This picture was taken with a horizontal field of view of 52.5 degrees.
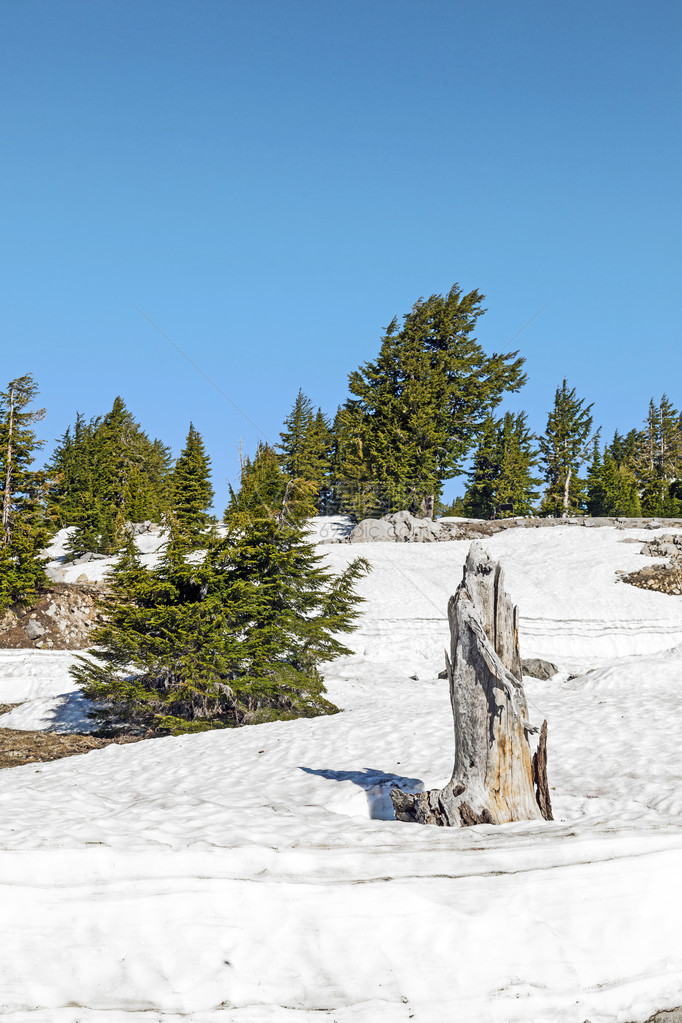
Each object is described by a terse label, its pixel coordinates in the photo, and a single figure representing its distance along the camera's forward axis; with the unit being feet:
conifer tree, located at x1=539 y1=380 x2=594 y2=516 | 168.25
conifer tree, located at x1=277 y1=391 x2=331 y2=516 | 174.81
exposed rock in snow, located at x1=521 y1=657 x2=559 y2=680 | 62.80
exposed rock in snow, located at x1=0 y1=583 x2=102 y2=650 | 83.71
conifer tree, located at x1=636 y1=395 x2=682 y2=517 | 163.94
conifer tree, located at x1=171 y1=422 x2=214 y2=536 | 127.65
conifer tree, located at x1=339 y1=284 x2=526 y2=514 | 138.21
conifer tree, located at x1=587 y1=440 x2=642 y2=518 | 168.04
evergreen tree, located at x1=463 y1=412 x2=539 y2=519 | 156.87
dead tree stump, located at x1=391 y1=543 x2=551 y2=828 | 22.17
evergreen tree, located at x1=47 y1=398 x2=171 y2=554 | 124.67
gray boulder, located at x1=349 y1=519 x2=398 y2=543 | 118.83
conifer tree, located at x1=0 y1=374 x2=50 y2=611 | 89.45
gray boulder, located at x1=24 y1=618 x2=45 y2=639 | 84.35
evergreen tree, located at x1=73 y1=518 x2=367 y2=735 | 45.75
